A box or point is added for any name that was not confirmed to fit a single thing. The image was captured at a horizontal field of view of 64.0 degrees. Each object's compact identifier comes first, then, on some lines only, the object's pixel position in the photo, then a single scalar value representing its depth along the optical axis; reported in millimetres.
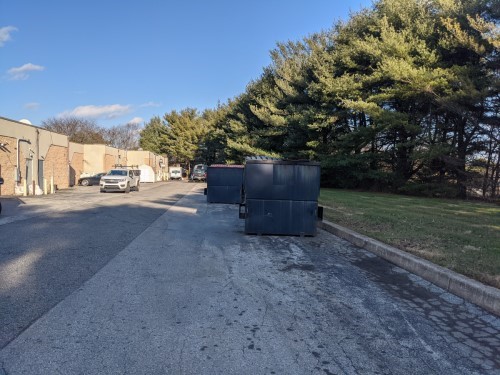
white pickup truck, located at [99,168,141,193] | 28812
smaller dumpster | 22094
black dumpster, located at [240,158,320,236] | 10273
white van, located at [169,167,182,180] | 75188
